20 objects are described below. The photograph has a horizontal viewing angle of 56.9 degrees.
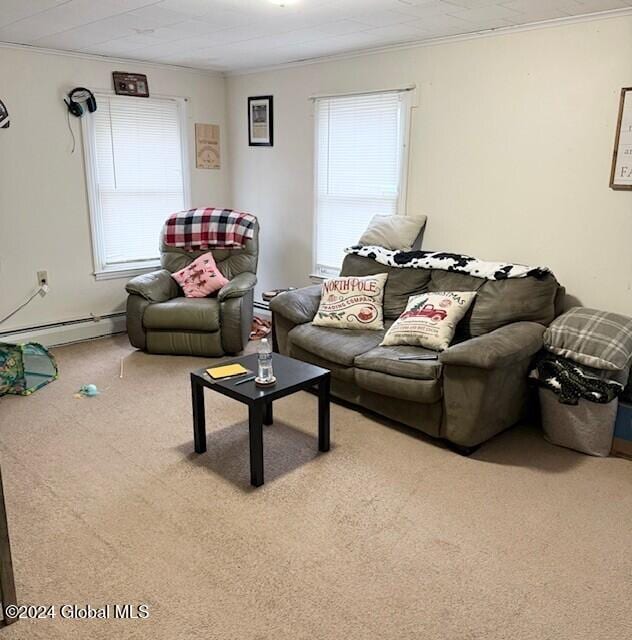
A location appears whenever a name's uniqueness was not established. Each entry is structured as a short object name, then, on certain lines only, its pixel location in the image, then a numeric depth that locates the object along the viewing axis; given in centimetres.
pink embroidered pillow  462
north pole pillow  372
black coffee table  260
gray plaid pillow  288
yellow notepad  286
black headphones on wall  445
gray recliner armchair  427
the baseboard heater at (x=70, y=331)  447
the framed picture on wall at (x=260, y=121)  509
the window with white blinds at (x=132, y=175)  473
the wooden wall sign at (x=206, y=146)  533
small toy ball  368
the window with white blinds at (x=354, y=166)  421
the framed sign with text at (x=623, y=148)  311
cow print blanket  339
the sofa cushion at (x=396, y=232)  408
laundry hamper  290
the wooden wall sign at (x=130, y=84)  469
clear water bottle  276
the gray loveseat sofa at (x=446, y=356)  285
